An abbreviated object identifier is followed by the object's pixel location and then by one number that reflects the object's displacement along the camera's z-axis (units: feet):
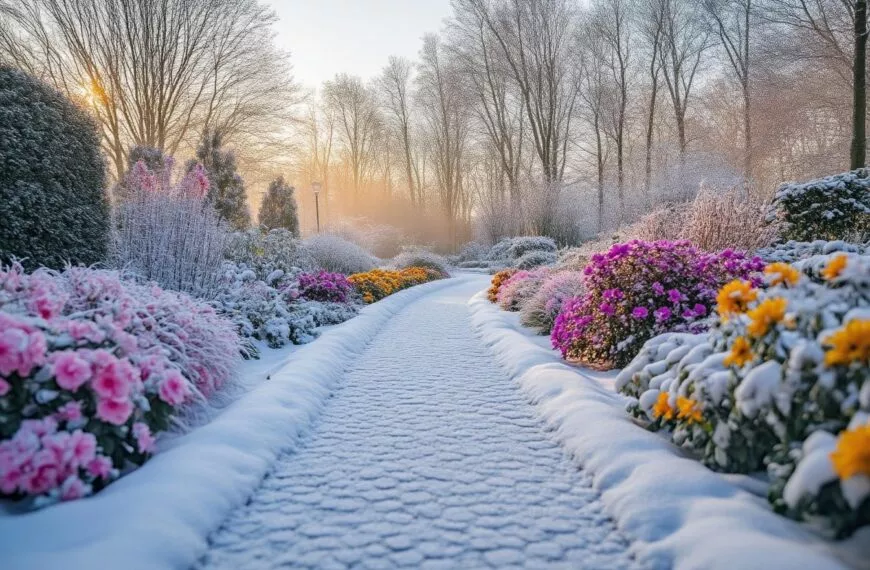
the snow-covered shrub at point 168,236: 15.75
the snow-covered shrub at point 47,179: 12.84
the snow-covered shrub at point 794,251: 18.28
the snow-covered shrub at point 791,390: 4.17
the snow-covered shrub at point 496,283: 26.88
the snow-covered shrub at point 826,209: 21.50
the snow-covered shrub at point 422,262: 48.24
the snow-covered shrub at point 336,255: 37.78
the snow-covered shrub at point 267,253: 24.34
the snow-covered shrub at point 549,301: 17.66
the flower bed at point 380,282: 27.27
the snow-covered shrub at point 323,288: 23.18
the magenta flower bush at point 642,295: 11.85
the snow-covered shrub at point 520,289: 22.45
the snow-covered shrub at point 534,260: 40.29
